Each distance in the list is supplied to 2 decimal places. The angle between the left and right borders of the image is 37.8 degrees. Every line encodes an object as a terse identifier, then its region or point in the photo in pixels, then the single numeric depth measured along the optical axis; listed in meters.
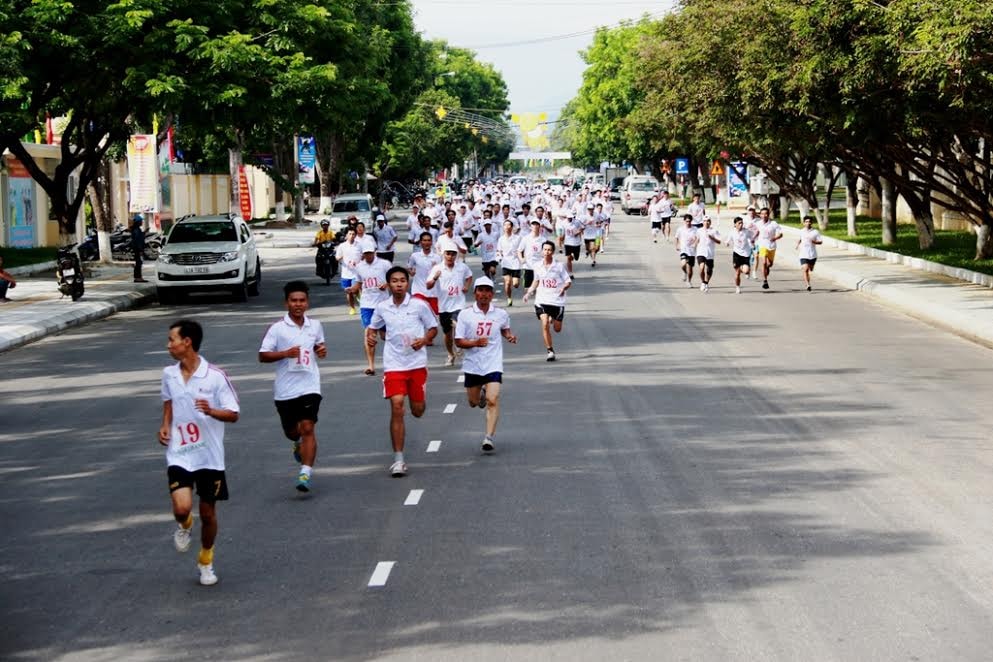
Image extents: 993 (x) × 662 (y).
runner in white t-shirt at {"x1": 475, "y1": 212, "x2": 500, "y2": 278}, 28.83
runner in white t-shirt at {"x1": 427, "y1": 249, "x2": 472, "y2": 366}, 19.02
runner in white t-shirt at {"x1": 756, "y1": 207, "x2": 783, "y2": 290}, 31.03
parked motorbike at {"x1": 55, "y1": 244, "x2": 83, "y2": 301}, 28.69
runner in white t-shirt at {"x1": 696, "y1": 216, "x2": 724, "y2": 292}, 29.69
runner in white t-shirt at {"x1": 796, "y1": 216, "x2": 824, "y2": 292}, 30.27
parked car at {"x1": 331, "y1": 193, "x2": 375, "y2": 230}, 51.95
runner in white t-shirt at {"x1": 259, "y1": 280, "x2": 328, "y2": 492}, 10.89
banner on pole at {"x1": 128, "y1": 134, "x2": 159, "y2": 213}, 40.81
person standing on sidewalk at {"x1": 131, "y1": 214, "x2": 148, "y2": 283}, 34.16
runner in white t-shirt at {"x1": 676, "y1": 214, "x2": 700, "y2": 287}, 30.98
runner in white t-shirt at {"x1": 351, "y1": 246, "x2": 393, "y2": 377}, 19.66
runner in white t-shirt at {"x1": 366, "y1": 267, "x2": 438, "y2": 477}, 11.74
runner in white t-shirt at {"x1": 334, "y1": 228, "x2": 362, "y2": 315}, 23.38
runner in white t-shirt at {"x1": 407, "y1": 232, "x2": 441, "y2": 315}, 20.27
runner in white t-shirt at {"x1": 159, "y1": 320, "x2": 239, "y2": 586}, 8.49
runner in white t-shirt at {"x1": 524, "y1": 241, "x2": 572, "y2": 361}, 19.45
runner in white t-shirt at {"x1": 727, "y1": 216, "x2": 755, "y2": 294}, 29.98
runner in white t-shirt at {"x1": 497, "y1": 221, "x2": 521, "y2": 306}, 26.61
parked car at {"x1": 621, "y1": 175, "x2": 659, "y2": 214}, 82.38
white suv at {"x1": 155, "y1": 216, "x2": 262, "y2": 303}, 29.91
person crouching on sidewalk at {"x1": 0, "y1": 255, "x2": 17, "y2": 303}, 28.62
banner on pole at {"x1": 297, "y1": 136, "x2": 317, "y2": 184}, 65.88
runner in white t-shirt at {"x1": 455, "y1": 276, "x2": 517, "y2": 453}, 12.71
